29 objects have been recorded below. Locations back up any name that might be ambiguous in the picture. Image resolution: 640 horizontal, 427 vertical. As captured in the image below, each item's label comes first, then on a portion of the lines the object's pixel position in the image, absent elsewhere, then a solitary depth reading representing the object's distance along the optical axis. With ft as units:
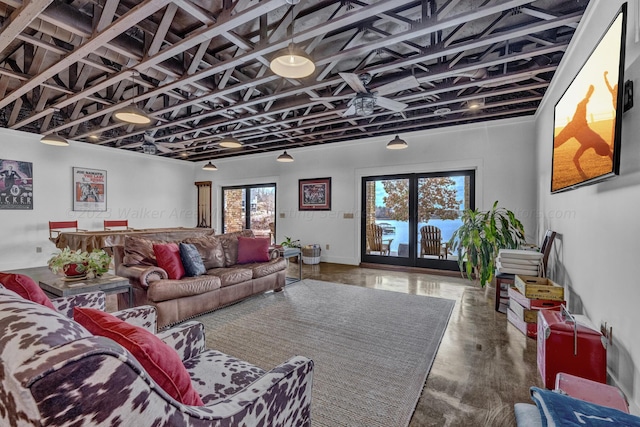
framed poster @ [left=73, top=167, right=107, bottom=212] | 22.50
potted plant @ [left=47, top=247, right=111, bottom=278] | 8.71
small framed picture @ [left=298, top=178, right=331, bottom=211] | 23.39
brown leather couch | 10.06
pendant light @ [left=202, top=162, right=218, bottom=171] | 24.99
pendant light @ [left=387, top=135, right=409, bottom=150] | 16.15
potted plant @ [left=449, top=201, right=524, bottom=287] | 13.21
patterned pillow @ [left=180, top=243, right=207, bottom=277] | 11.59
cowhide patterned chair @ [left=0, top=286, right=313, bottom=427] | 1.81
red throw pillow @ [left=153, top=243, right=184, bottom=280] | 11.12
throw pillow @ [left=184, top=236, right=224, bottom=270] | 13.20
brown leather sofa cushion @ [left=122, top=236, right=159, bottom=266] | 11.39
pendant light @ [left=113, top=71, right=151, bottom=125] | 11.07
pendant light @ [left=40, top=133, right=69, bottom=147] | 15.87
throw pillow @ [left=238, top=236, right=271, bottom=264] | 14.32
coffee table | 8.14
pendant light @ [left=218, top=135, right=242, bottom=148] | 17.09
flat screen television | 5.54
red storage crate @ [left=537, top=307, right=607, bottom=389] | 6.43
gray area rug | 6.34
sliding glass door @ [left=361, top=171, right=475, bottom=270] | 18.93
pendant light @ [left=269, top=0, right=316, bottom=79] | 7.38
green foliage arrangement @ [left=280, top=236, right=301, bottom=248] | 22.88
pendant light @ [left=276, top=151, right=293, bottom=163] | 20.71
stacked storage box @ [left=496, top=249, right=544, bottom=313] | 11.05
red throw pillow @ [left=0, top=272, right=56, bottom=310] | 4.29
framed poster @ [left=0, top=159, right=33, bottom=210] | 19.13
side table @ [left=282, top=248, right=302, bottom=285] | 16.03
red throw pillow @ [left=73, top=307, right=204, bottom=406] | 2.77
